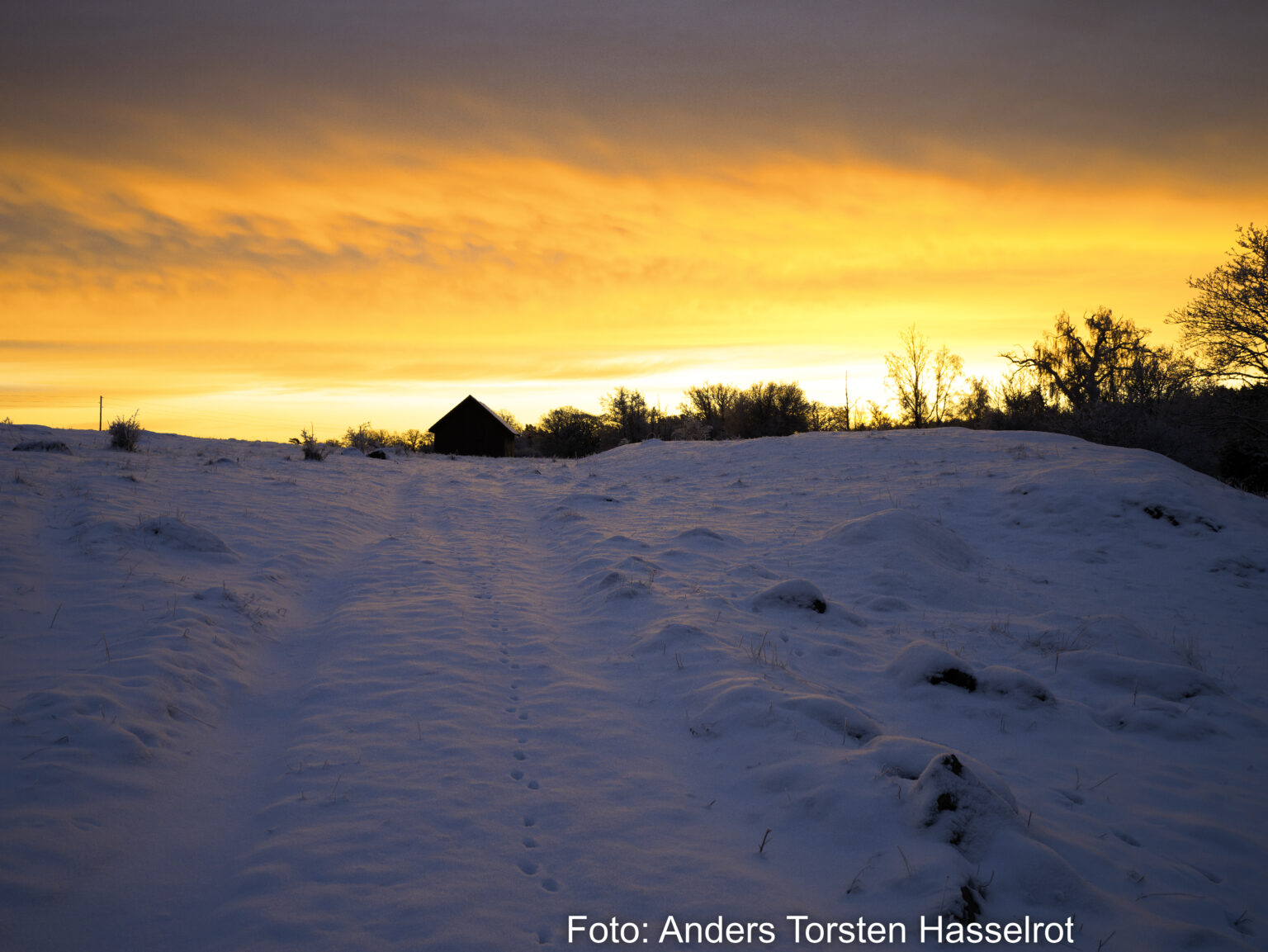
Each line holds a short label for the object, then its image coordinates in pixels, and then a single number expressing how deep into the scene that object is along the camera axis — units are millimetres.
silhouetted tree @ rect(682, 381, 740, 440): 62188
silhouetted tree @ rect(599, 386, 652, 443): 67500
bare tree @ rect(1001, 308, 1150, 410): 39406
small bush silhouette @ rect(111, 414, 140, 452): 18359
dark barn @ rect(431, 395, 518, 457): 51031
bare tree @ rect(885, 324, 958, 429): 52781
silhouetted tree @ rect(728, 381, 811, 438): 54812
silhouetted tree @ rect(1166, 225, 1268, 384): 23141
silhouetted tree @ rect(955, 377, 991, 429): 50681
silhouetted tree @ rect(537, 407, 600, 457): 62656
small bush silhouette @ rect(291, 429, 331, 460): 24250
